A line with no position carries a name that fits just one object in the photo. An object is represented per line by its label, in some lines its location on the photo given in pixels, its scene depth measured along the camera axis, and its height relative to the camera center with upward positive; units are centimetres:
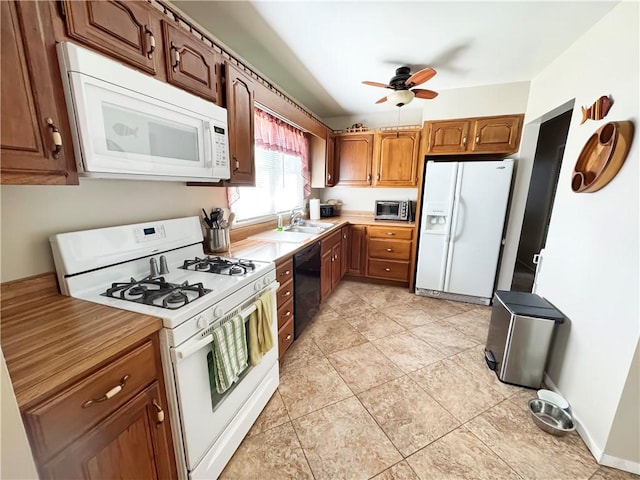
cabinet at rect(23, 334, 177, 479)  66 -70
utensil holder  185 -37
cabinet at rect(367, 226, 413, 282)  341 -81
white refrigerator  282 -40
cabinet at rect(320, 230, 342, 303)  277 -85
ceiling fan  231 +89
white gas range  101 -48
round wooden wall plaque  132 +21
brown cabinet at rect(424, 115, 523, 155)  281 +64
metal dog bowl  146 -133
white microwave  91 +27
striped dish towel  115 -75
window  246 +18
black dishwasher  213 -86
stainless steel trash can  174 -99
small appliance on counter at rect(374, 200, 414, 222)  359 -27
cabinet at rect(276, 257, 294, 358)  188 -87
